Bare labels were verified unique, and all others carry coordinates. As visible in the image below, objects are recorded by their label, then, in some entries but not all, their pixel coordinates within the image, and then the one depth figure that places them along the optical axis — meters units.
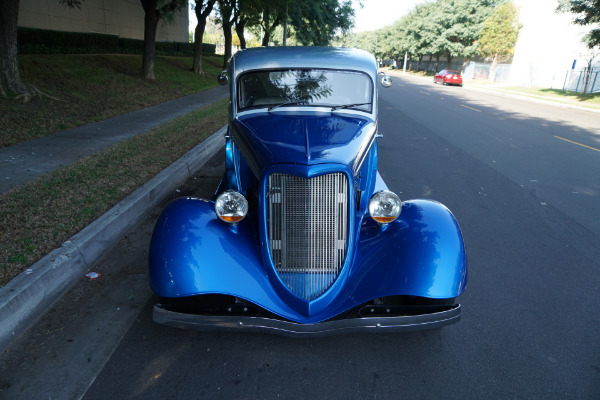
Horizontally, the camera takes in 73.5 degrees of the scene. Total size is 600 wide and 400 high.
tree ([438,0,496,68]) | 46.44
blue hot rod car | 2.57
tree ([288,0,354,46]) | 25.38
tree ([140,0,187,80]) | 15.64
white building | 30.90
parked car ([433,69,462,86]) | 34.00
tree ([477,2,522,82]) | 39.47
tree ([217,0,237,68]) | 19.30
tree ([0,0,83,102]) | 9.09
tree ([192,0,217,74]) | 20.31
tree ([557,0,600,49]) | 20.64
